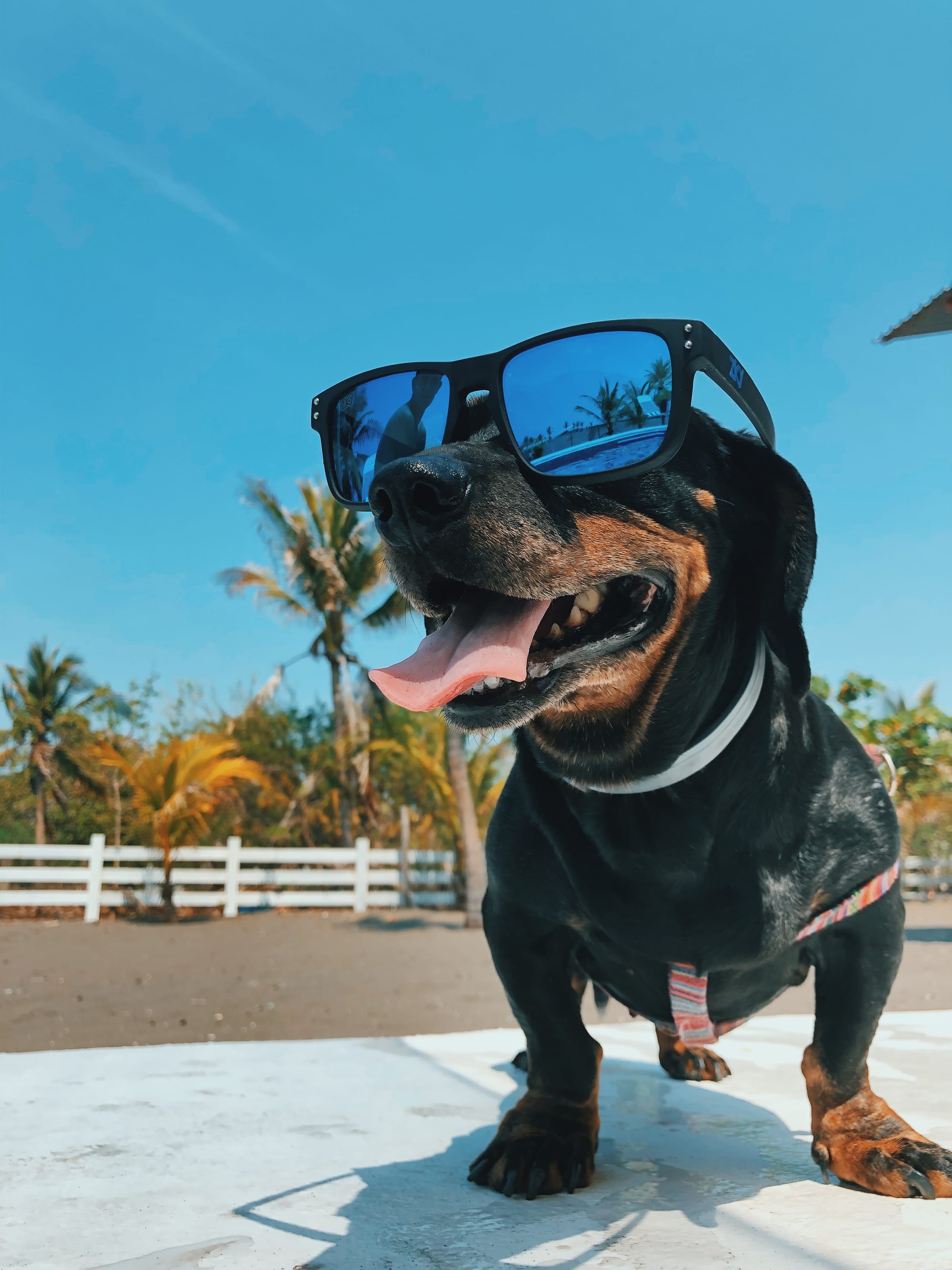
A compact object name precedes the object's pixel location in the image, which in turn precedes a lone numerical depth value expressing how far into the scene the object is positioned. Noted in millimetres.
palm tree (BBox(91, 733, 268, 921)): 17062
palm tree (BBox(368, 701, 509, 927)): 16328
